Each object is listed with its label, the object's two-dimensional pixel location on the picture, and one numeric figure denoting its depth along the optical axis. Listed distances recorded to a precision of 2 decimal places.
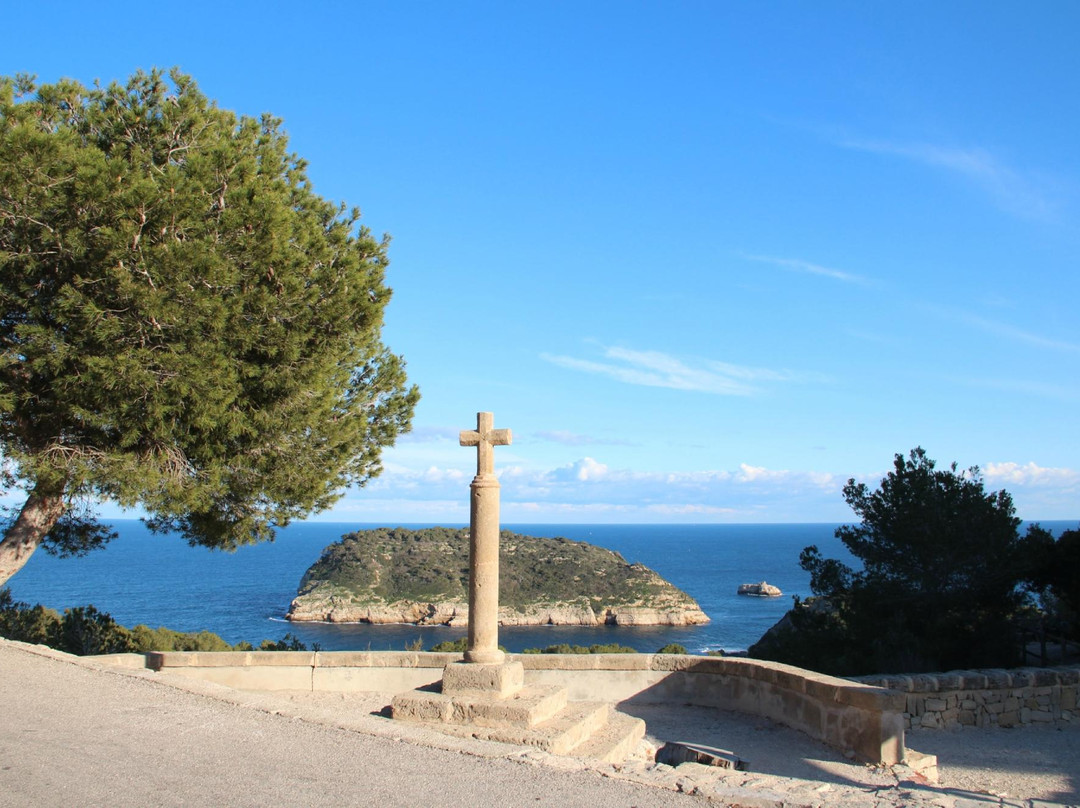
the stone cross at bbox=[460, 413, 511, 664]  7.32
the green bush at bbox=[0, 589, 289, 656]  13.33
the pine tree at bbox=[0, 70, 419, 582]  8.71
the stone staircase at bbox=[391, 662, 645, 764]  6.27
